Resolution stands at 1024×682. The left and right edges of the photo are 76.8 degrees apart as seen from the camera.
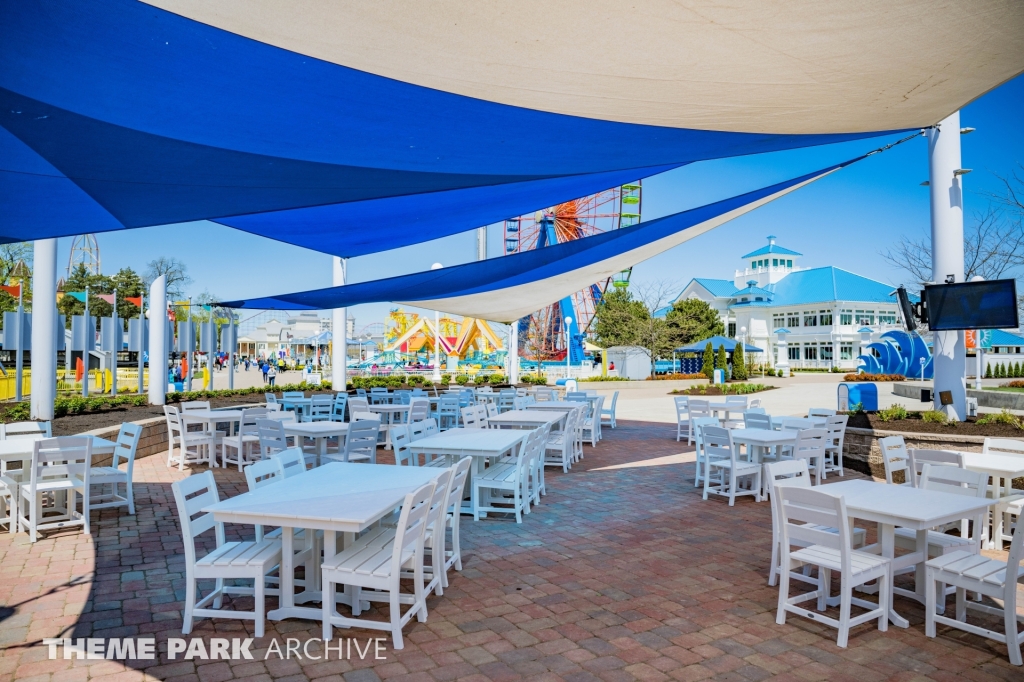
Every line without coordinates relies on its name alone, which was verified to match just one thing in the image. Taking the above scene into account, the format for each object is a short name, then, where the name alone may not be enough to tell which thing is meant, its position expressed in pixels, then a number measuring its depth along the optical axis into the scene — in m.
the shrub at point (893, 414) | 8.30
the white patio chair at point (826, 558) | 3.25
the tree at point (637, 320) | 28.31
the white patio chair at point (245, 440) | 7.98
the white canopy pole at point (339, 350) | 14.05
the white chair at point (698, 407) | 9.98
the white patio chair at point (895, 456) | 5.14
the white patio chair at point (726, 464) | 6.24
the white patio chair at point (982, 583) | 3.06
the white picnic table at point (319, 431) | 6.96
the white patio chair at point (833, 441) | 7.54
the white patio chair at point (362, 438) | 6.42
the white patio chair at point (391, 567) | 3.18
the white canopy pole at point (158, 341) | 11.27
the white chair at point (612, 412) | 12.40
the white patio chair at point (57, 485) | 5.02
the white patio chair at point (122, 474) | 5.64
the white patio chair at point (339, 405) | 10.86
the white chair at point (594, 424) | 10.22
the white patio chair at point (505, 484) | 5.53
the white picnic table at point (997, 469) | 4.77
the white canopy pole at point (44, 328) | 8.24
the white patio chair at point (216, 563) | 3.26
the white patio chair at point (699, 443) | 6.93
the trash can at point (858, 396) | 10.17
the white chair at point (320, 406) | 9.93
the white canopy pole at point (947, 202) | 7.35
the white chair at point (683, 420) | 10.06
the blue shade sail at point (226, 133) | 2.53
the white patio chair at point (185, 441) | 8.05
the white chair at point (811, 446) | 6.24
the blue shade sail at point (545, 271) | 6.04
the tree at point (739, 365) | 28.97
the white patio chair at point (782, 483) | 3.74
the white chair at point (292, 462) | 4.45
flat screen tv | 6.39
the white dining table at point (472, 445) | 5.50
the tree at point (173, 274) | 42.75
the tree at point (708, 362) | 27.73
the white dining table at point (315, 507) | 3.21
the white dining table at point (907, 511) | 3.38
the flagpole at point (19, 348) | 10.52
